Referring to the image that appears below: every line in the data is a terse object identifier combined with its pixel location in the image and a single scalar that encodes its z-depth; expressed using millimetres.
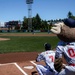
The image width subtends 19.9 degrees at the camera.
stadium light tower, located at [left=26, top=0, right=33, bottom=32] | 71375
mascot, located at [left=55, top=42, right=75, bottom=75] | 4216
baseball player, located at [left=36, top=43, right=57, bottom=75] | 6219
